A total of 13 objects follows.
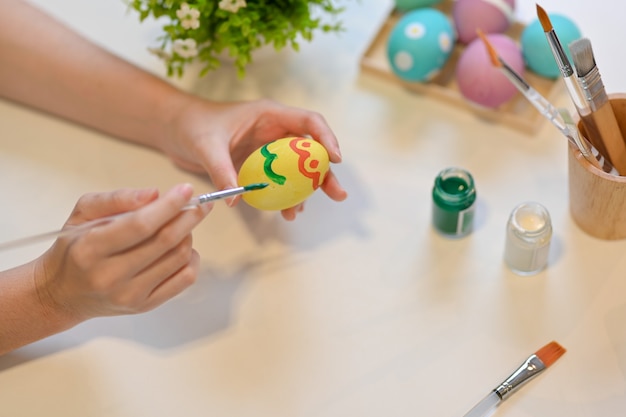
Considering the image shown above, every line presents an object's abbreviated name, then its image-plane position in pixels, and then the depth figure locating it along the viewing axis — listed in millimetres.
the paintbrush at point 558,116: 805
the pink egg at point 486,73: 991
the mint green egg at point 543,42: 999
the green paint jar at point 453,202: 890
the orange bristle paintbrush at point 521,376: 795
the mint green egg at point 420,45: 1022
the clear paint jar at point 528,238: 854
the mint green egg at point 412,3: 1101
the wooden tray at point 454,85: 1023
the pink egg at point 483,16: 1045
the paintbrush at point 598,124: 766
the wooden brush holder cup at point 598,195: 815
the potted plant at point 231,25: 952
